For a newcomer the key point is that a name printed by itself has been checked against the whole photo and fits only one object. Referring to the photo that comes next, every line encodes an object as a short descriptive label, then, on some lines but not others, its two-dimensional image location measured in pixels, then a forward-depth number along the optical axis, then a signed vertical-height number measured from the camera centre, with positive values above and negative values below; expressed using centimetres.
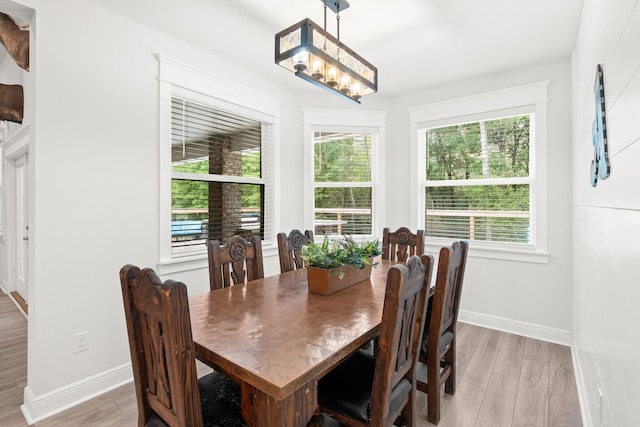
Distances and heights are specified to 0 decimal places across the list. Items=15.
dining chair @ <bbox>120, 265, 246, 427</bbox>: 98 -50
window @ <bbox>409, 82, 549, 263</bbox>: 327 +43
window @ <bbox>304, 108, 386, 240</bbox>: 405 +47
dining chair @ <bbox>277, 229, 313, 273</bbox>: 264 -32
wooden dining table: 102 -50
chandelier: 176 +89
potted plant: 188 -32
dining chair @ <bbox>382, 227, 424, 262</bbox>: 289 -32
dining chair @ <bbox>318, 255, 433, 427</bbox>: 121 -72
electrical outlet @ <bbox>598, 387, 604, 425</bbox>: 137 -85
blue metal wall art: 124 +30
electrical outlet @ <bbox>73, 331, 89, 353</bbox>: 220 -89
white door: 397 -14
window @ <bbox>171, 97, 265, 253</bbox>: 290 +35
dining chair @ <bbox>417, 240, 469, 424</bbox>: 174 -74
